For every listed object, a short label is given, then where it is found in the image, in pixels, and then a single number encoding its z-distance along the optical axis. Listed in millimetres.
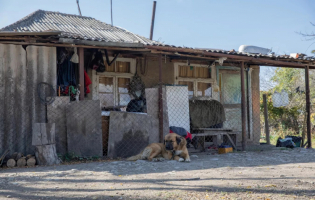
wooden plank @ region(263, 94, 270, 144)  10883
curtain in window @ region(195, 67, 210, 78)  10500
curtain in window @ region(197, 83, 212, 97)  10508
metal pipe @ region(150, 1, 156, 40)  18912
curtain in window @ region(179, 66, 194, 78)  10188
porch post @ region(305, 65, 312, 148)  9633
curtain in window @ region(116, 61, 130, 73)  9344
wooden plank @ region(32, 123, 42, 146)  6324
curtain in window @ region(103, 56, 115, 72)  9062
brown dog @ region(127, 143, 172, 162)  6684
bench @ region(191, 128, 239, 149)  8799
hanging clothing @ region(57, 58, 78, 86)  7863
